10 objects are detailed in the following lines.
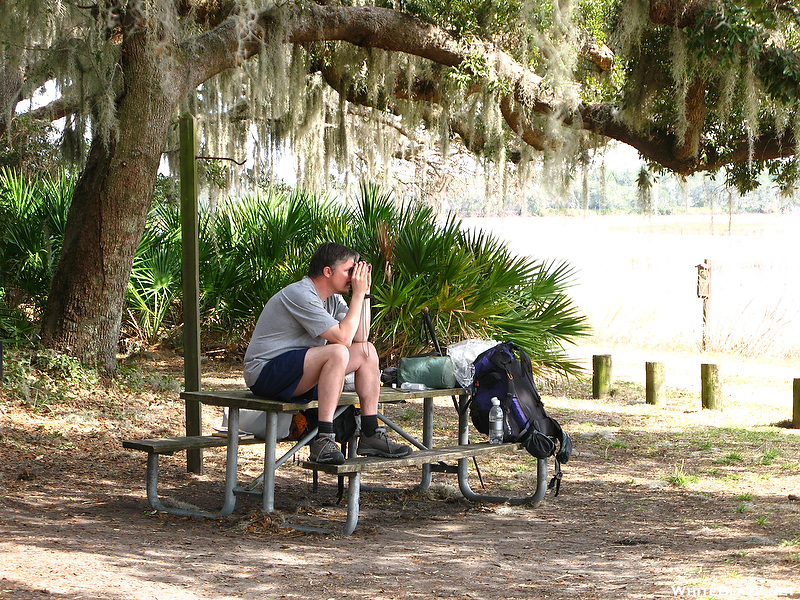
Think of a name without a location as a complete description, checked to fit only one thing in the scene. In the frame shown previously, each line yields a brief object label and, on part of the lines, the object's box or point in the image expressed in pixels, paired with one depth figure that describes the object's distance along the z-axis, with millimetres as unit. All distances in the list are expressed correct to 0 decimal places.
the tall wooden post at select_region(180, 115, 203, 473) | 10891
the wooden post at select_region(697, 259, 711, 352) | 29281
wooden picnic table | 8766
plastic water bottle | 10078
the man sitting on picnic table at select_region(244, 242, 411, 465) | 8969
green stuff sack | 10414
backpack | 10023
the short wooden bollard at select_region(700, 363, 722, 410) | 18578
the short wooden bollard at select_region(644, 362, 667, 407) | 19437
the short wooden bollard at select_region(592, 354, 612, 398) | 20437
